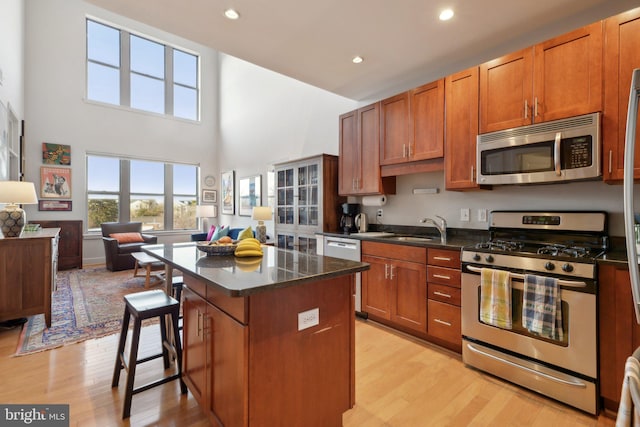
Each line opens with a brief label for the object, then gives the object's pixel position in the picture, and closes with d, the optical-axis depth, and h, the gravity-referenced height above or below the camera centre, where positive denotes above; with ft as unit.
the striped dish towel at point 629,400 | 2.28 -1.43
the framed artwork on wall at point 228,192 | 24.43 +1.60
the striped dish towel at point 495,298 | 6.75 -1.95
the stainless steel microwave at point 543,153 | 6.63 +1.45
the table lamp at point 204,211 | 23.07 +0.06
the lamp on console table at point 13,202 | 9.37 +0.30
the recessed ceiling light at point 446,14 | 7.52 +4.96
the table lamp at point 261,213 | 13.80 -0.05
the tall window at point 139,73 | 21.75 +10.75
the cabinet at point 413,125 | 9.50 +2.90
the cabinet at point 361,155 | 11.38 +2.23
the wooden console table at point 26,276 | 9.33 -2.02
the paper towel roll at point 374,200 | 12.09 +0.47
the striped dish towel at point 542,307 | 6.17 -1.96
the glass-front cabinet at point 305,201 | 12.88 +0.49
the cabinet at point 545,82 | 6.64 +3.14
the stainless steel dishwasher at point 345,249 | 10.84 -1.40
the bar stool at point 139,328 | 5.76 -2.47
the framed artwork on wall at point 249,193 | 21.44 +1.34
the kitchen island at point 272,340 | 4.33 -2.03
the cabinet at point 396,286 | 8.91 -2.33
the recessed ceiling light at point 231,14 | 7.50 +4.94
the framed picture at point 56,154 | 19.49 +3.75
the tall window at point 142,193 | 21.79 +1.46
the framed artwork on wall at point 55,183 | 19.47 +1.89
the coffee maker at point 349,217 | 12.81 -0.22
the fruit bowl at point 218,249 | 6.67 -0.82
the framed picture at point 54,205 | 19.45 +0.43
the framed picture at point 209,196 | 26.08 +1.36
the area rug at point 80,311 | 9.09 -3.76
